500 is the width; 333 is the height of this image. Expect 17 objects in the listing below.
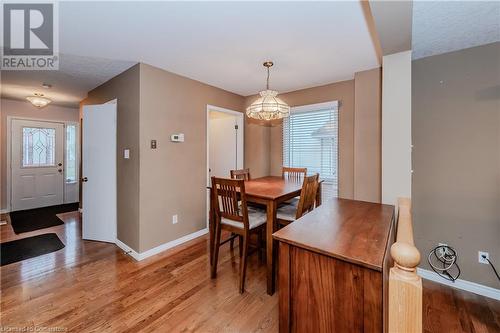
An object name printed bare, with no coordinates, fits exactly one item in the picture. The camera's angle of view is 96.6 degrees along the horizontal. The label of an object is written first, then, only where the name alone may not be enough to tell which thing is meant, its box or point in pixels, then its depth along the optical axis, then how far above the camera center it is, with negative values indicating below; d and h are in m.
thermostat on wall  3.00 +0.37
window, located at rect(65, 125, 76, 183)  5.39 +0.26
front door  4.67 -0.01
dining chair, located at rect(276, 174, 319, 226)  2.18 -0.42
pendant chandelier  2.55 +0.67
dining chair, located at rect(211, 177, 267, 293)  2.06 -0.51
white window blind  3.45 +0.39
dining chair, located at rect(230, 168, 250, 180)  3.17 -0.14
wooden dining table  2.04 -0.35
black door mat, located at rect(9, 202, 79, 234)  3.71 -1.02
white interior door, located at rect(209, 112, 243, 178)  4.19 +0.40
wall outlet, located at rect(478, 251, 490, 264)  2.09 -0.86
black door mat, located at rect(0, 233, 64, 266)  2.67 -1.10
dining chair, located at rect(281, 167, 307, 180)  3.49 -0.13
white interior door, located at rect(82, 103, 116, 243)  3.14 -0.14
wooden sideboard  0.94 -0.52
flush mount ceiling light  3.70 +1.06
